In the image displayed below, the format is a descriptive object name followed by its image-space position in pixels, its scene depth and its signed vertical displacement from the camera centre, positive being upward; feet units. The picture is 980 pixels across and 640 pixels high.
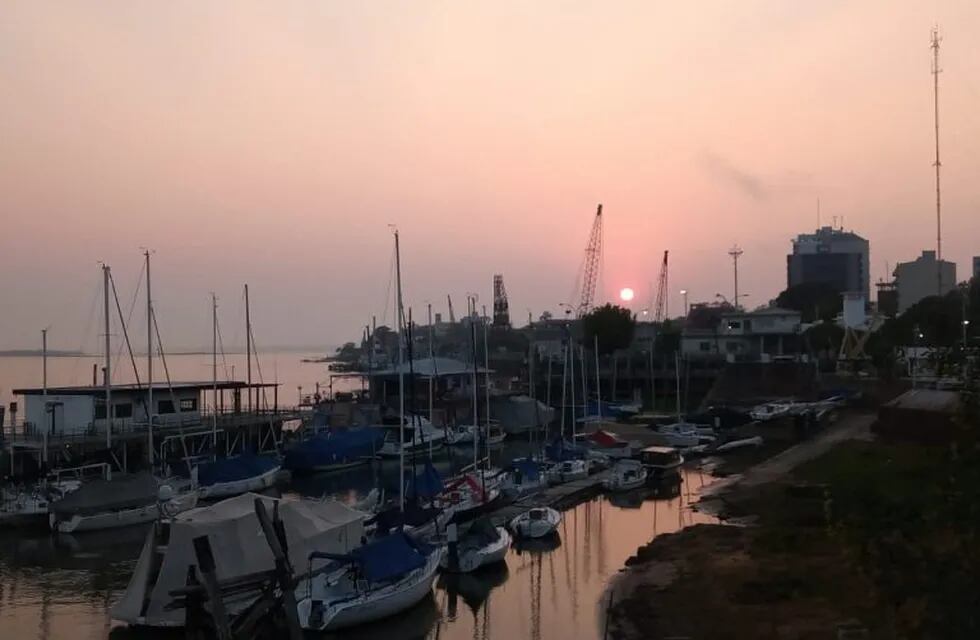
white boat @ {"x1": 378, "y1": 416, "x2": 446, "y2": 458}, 196.24 -20.39
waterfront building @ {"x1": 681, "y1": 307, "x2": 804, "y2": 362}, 323.16 +1.97
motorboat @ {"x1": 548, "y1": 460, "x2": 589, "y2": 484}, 154.81 -21.48
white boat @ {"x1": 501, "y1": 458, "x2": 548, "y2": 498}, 141.18 -21.00
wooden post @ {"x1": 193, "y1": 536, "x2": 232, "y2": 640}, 46.32 -11.97
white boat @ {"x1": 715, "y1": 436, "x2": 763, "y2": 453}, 199.91 -21.82
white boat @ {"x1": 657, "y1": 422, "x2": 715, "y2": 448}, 203.51 -20.55
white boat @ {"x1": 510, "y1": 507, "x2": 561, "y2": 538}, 115.03 -22.22
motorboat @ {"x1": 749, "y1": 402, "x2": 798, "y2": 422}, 227.20 -16.91
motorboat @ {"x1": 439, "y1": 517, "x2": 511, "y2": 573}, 97.35 -21.65
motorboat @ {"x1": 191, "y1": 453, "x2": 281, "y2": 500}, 145.79 -20.84
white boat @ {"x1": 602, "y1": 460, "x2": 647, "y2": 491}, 151.53 -21.95
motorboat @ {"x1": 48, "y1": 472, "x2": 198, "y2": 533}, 122.83 -21.26
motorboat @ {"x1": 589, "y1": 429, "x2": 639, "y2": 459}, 183.52 -20.40
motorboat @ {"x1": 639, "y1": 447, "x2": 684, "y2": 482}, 164.04 -21.18
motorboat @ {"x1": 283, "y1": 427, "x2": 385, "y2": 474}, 178.50 -20.51
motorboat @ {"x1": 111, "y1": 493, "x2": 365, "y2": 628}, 60.59 -13.83
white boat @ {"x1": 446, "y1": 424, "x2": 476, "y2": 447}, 212.31 -20.88
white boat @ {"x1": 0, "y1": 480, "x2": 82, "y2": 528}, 127.54 -21.40
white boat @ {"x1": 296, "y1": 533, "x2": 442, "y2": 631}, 76.07 -20.45
